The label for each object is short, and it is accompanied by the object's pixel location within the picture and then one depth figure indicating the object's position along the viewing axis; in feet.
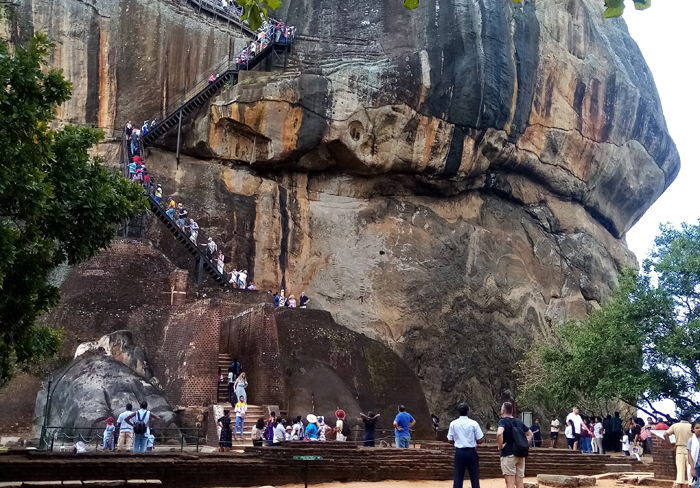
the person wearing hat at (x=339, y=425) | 63.78
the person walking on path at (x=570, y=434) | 67.10
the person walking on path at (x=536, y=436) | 74.51
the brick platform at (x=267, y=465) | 41.55
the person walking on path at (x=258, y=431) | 59.06
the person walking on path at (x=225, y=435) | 58.05
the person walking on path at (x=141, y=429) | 53.47
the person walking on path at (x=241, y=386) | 70.33
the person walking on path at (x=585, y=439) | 67.26
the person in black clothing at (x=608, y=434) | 85.25
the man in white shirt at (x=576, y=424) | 66.74
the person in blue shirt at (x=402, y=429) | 53.88
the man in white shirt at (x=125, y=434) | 55.98
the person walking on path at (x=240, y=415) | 64.13
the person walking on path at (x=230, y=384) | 72.87
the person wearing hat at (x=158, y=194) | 98.27
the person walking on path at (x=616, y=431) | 84.84
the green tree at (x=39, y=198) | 37.19
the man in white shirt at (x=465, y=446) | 33.06
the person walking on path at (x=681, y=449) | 43.39
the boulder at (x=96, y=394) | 65.98
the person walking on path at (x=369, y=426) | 59.77
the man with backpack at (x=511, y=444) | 33.35
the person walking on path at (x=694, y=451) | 38.40
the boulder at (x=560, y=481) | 46.09
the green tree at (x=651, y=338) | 74.23
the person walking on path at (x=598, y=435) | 73.00
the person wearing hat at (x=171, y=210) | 97.91
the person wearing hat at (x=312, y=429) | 61.21
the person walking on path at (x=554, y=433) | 82.99
